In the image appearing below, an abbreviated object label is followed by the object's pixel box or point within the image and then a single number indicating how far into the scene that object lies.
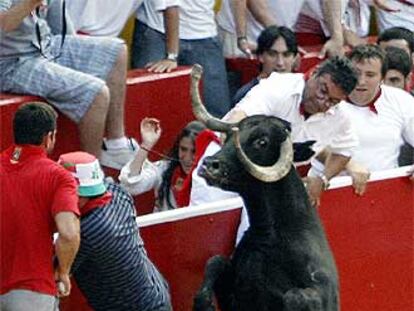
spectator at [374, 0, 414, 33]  22.91
